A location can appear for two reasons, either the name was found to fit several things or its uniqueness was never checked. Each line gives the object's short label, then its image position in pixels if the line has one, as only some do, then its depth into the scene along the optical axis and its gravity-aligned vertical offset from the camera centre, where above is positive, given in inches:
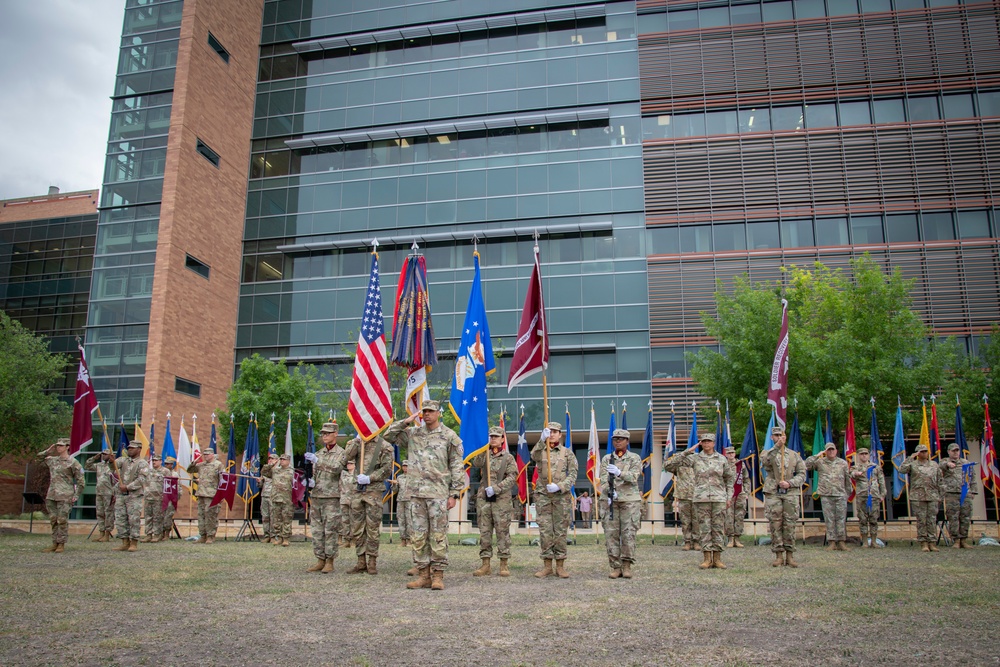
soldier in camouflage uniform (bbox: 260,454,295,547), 778.2 -1.7
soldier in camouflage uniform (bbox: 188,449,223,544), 772.6 +2.4
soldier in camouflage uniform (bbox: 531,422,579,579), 462.6 +0.5
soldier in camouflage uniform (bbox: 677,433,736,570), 514.9 +0.0
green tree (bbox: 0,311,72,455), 1099.3 +131.2
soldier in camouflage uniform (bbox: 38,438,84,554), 590.9 +4.1
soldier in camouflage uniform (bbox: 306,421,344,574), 474.0 -3.6
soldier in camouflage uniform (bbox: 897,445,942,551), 690.8 +5.3
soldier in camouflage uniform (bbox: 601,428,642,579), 456.1 -6.2
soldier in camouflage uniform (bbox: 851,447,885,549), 751.7 +2.1
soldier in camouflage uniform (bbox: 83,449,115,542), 758.5 -1.4
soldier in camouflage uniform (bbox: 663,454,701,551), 749.9 -6.5
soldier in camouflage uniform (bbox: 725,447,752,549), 765.0 -17.7
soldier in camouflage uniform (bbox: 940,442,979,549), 713.0 -2.4
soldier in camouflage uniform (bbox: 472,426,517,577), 472.1 -5.3
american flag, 472.7 +65.9
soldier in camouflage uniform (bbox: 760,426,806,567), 526.6 -0.6
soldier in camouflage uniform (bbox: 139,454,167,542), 713.0 -3.0
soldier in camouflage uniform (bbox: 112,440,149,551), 613.3 -1.2
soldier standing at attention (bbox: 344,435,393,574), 464.4 -4.1
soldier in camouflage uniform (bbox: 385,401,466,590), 391.0 +6.6
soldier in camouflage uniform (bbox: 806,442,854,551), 694.5 -0.7
